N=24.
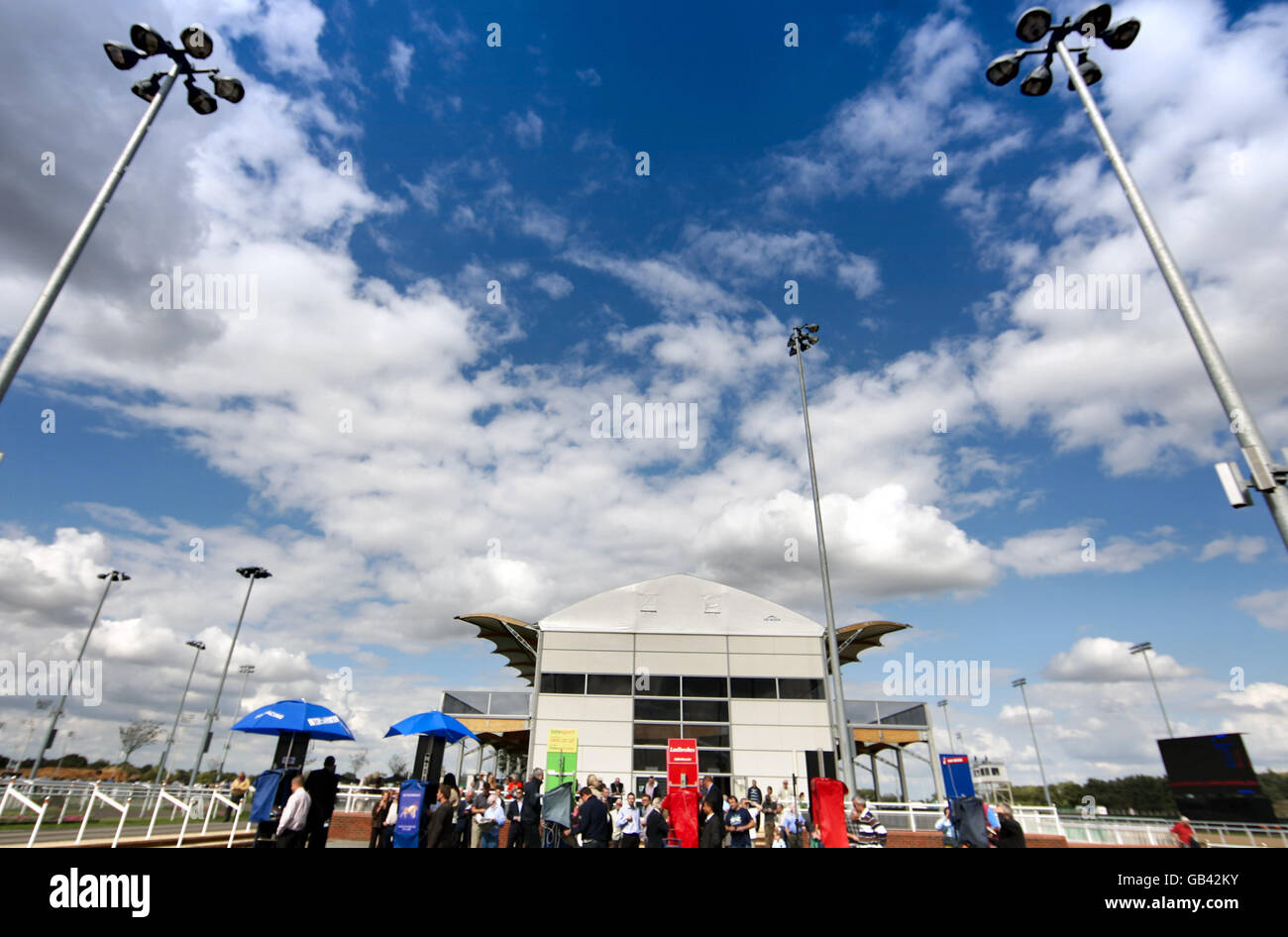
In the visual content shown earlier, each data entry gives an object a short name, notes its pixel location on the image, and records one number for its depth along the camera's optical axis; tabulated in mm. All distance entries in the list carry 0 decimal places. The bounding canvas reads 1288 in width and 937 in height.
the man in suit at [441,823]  11031
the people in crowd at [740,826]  13258
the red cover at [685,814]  12445
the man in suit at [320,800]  11023
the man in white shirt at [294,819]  9523
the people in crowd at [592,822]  11102
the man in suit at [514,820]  14355
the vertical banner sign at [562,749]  27734
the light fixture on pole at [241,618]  34875
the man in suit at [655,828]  12305
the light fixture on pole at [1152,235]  6848
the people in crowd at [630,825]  13888
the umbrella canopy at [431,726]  16016
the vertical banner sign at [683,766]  14539
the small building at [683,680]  28781
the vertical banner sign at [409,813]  11398
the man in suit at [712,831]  11422
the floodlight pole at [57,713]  32250
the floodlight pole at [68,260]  8289
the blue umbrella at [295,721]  13703
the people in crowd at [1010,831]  10250
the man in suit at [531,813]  13203
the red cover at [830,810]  11094
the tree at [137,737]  62294
